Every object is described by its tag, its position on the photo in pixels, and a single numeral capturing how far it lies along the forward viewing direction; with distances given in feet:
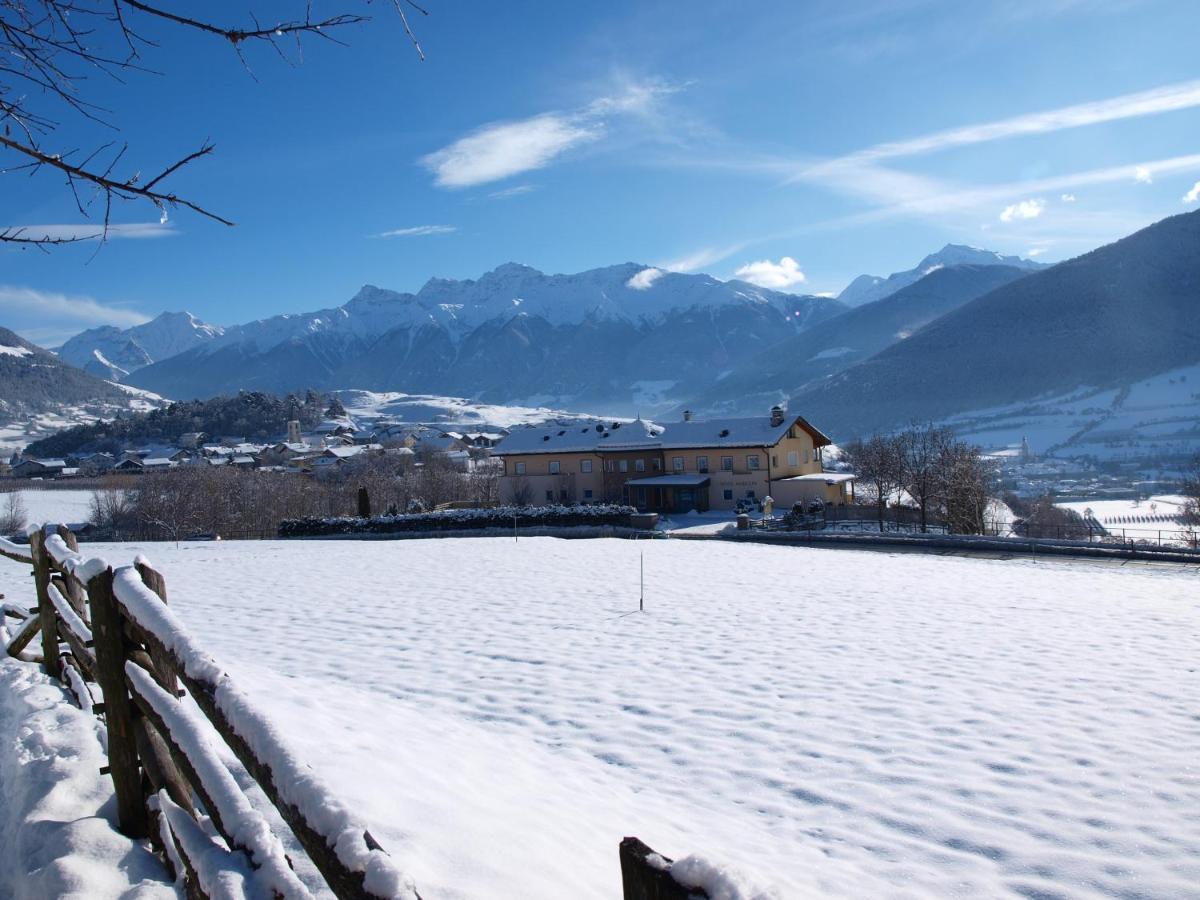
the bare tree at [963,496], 127.03
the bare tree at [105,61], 9.89
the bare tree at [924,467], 139.95
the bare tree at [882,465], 165.03
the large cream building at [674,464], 150.51
